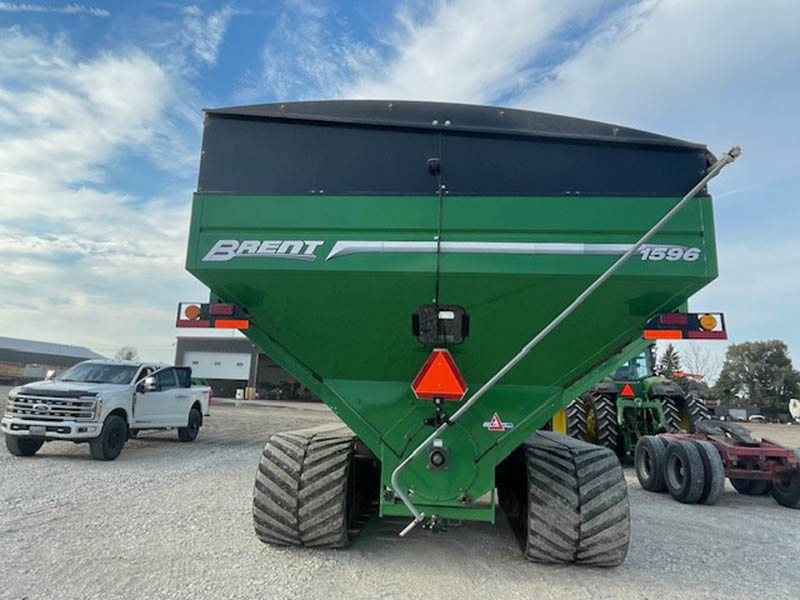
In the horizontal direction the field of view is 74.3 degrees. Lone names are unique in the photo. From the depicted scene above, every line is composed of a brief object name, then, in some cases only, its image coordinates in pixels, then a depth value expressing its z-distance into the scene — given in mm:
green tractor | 10352
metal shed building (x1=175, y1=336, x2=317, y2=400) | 42469
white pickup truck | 8930
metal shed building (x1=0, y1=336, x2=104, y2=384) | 43881
